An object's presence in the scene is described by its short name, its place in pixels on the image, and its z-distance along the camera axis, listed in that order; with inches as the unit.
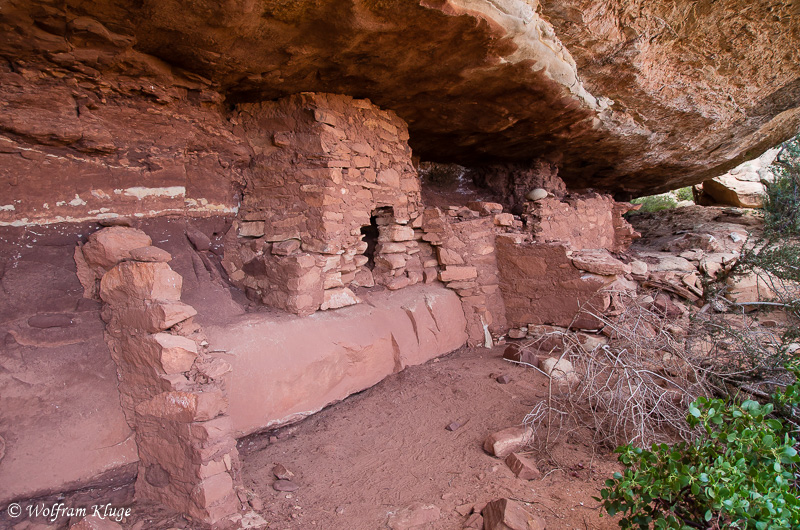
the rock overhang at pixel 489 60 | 87.9
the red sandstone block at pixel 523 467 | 90.2
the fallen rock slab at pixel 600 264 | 154.3
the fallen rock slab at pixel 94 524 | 67.6
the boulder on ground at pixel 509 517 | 71.4
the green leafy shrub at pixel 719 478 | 50.4
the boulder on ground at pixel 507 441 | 98.3
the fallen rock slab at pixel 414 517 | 78.2
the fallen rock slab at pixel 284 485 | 89.0
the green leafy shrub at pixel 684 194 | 596.7
